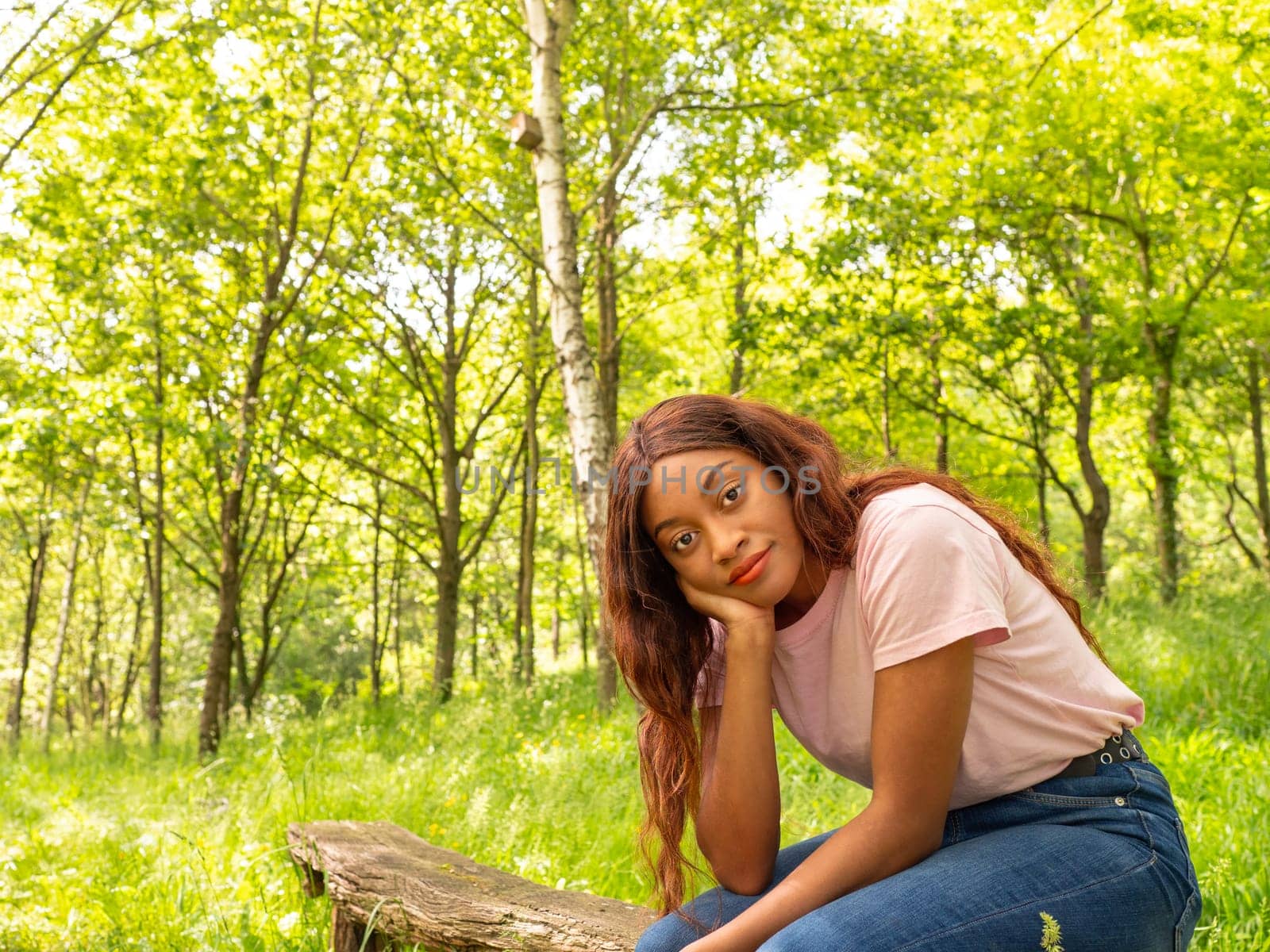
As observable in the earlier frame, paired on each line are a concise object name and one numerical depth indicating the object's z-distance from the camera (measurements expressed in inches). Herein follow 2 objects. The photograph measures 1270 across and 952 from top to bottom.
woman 63.9
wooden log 96.3
